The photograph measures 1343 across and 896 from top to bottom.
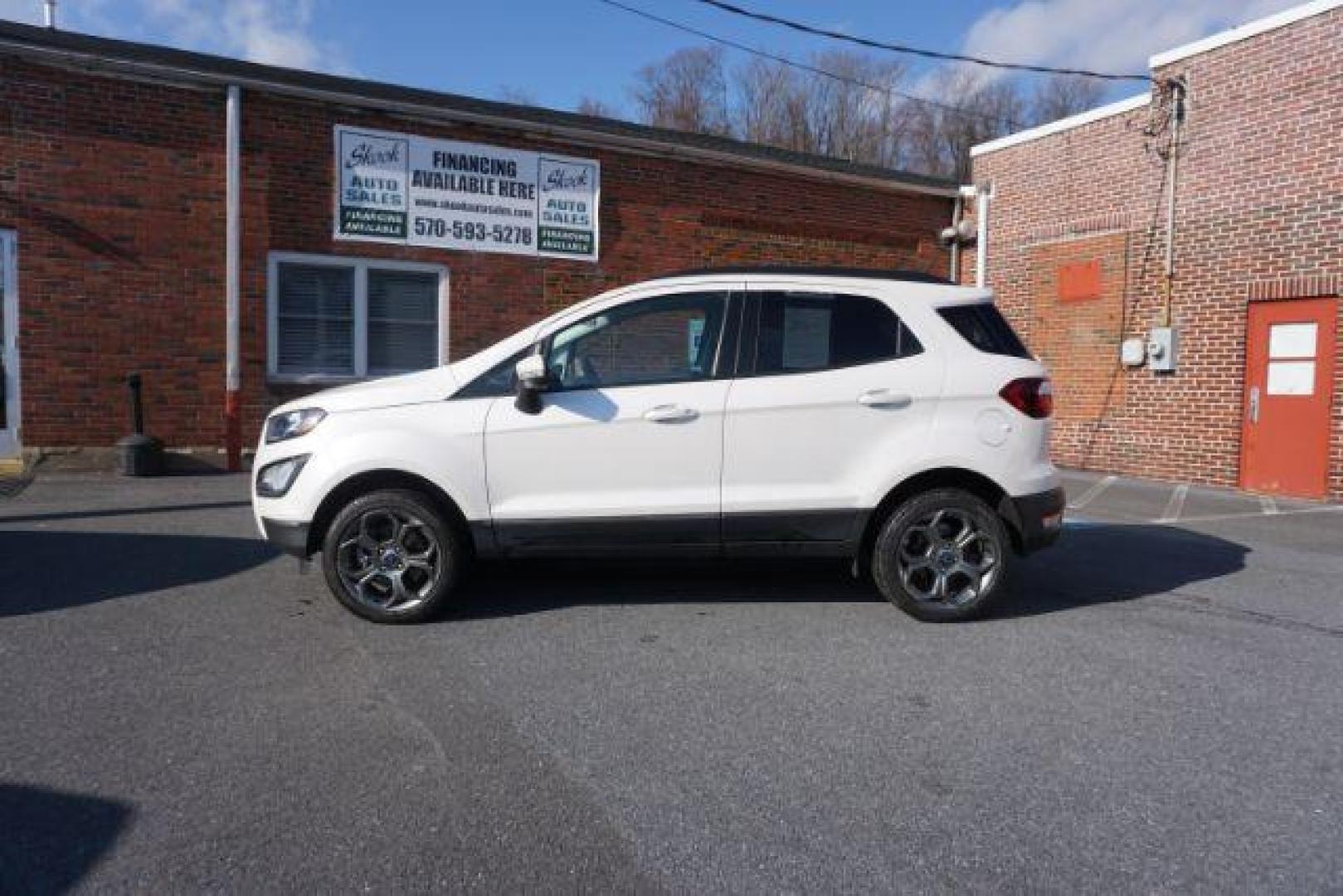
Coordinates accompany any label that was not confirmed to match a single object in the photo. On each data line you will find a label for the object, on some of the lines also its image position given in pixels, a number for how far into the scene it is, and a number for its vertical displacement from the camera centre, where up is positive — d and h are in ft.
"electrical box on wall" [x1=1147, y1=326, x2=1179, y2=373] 37.60 +2.50
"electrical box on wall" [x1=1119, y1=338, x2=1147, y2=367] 38.68 +2.32
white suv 15.81 -0.94
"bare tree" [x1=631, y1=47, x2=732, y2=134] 101.91 +30.82
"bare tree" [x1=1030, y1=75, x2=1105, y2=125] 107.76 +34.61
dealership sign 35.60 +7.55
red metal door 33.12 +0.61
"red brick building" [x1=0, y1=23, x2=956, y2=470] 31.53 +5.95
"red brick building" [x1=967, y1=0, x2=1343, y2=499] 33.22 +5.96
